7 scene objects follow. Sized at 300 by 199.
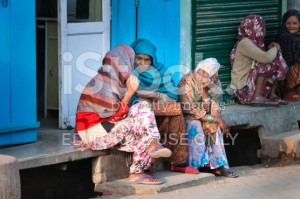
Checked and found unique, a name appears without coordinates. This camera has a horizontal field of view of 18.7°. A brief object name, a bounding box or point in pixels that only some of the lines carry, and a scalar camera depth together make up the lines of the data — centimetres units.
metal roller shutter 1068
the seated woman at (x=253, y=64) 1113
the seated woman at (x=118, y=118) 853
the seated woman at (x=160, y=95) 901
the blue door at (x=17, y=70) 848
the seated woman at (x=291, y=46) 1164
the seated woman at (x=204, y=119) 928
